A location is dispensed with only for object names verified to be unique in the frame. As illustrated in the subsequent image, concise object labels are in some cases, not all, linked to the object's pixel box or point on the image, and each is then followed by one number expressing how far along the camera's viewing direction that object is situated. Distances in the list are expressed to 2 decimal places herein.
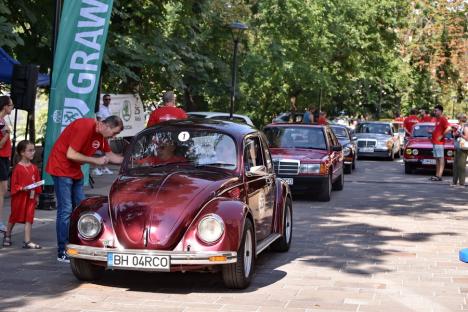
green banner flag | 13.22
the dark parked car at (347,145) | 24.64
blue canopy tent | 16.20
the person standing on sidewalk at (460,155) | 20.16
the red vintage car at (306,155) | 15.98
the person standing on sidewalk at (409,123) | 29.56
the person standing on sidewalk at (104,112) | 20.88
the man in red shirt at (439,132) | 21.67
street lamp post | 27.66
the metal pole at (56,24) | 13.53
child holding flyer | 9.87
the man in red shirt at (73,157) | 8.62
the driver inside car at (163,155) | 8.70
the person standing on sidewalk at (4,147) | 10.55
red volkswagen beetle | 7.33
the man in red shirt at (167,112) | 14.05
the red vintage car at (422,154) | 24.36
